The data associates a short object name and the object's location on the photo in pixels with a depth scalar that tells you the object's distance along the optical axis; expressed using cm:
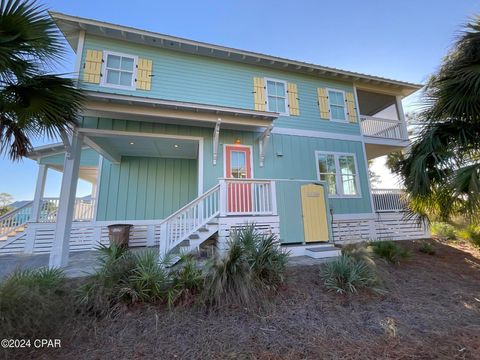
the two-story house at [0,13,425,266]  592
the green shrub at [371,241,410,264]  578
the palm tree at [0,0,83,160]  335
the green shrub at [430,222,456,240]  971
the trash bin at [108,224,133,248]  718
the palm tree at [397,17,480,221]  448
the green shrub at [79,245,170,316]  315
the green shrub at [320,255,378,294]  400
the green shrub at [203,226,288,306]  341
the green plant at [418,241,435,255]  717
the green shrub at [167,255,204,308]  340
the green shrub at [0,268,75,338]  232
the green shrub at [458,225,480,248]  753
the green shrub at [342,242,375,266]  471
